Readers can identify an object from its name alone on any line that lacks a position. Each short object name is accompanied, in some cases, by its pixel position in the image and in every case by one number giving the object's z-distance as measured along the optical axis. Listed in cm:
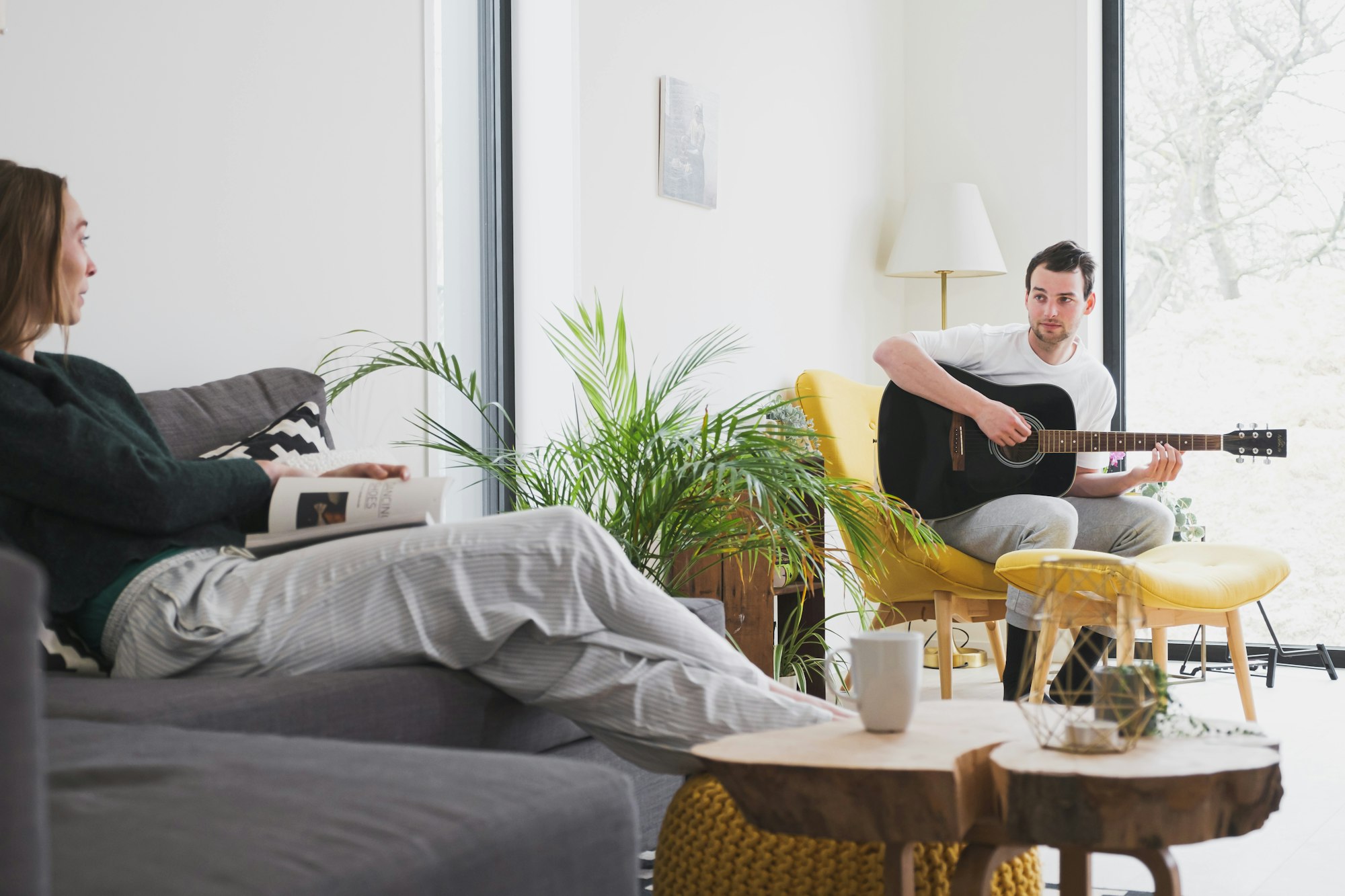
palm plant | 235
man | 322
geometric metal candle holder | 119
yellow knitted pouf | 136
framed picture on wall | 343
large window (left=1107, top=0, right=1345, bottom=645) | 437
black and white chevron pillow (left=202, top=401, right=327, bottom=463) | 199
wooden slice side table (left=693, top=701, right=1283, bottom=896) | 110
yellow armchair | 330
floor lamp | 445
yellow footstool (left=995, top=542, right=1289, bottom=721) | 291
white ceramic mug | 128
